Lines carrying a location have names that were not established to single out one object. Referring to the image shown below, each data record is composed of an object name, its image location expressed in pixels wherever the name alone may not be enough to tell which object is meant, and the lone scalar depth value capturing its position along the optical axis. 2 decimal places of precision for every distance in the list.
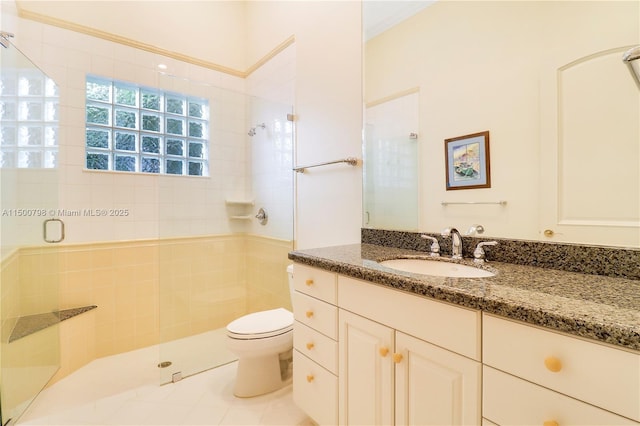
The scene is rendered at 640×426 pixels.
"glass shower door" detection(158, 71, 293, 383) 2.18
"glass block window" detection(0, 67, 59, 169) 1.64
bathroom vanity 0.56
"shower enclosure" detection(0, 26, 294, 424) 1.70
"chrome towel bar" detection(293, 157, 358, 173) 1.74
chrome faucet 1.21
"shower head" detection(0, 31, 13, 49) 1.50
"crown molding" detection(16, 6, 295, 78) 2.04
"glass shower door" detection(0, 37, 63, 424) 1.57
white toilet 1.61
